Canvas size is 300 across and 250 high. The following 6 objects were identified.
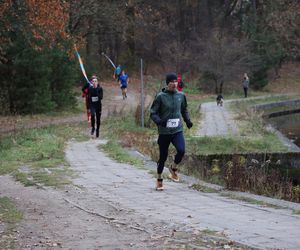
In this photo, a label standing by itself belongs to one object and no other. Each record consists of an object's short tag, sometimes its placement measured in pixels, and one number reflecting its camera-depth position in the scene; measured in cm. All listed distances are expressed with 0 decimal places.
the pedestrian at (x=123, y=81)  3519
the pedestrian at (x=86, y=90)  1933
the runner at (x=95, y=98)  1828
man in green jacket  1000
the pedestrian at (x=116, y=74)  4194
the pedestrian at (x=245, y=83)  4256
